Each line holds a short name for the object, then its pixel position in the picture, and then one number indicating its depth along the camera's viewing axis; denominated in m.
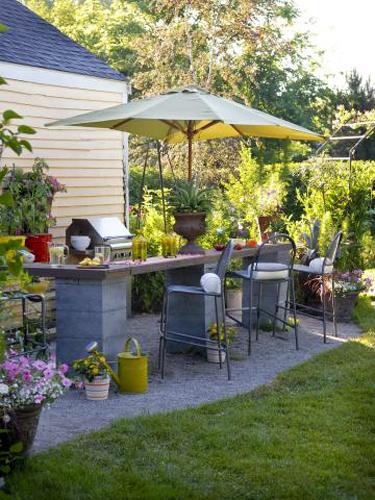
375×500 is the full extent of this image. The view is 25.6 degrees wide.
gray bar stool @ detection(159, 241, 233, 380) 6.11
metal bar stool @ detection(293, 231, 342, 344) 7.54
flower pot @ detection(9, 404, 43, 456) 3.91
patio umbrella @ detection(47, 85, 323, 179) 6.39
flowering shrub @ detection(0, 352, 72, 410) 3.90
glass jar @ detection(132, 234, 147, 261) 6.14
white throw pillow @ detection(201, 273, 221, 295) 6.20
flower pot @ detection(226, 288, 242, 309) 9.20
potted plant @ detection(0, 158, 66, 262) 7.07
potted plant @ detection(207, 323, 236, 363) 6.66
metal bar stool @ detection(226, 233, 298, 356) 7.07
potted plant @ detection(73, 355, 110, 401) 5.38
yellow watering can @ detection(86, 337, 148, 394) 5.57
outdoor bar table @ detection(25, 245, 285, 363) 5.59
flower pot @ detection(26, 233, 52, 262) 7.07
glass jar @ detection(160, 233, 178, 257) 6.53
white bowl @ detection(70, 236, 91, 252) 7.36
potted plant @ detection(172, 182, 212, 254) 6.73
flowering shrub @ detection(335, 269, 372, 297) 8.55
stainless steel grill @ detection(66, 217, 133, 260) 7.34
